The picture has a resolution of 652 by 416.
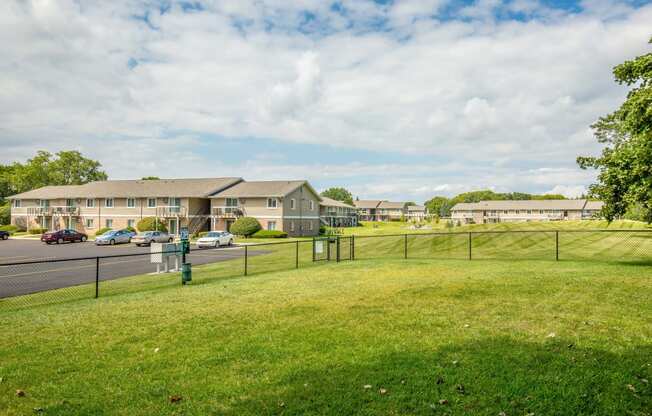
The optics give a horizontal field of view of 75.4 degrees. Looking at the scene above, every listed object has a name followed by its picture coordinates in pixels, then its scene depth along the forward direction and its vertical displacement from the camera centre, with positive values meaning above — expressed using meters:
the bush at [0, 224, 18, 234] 62.28 -1.59
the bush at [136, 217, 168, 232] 52.61 -1.07
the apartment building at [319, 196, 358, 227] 75.06 +0.19
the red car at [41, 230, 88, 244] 42.56 -2.05
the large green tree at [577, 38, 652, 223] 14.45 +1.99
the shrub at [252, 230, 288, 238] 47.58 -2.09
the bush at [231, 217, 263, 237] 48.41 -1.20
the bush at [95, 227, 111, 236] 54.94 -1.85
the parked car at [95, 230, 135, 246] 41.53 -2.09
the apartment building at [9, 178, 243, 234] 54.25 +1.75
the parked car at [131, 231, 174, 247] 41.06 -2.14
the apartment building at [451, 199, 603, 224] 100.00 +0.75
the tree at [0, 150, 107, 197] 86.69 +9.89
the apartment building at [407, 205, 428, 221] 157.38 +1.29
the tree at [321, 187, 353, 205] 158.51 +7.96
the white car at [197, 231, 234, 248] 37.09 -2.14
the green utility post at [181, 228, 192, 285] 14.66 -1.89
